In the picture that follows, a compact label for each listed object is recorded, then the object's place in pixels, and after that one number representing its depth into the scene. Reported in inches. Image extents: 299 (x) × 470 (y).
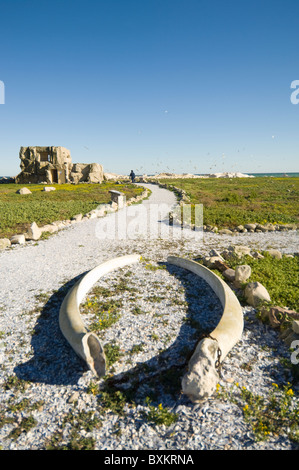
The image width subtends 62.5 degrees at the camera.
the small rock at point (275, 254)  498.5
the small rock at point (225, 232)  697.8
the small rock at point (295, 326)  251.6
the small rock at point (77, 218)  826.9
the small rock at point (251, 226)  725.9
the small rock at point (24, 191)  1570.6
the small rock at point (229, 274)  391.9
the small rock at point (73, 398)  196.9
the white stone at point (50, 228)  675.4
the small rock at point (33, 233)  610.3
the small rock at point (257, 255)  487.9
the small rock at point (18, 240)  583.2
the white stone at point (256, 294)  323.3
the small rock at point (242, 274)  372.2
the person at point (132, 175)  2416.8
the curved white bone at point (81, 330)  212.8
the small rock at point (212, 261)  444.8
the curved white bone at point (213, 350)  192.5
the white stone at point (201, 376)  191.4
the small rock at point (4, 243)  554.7
